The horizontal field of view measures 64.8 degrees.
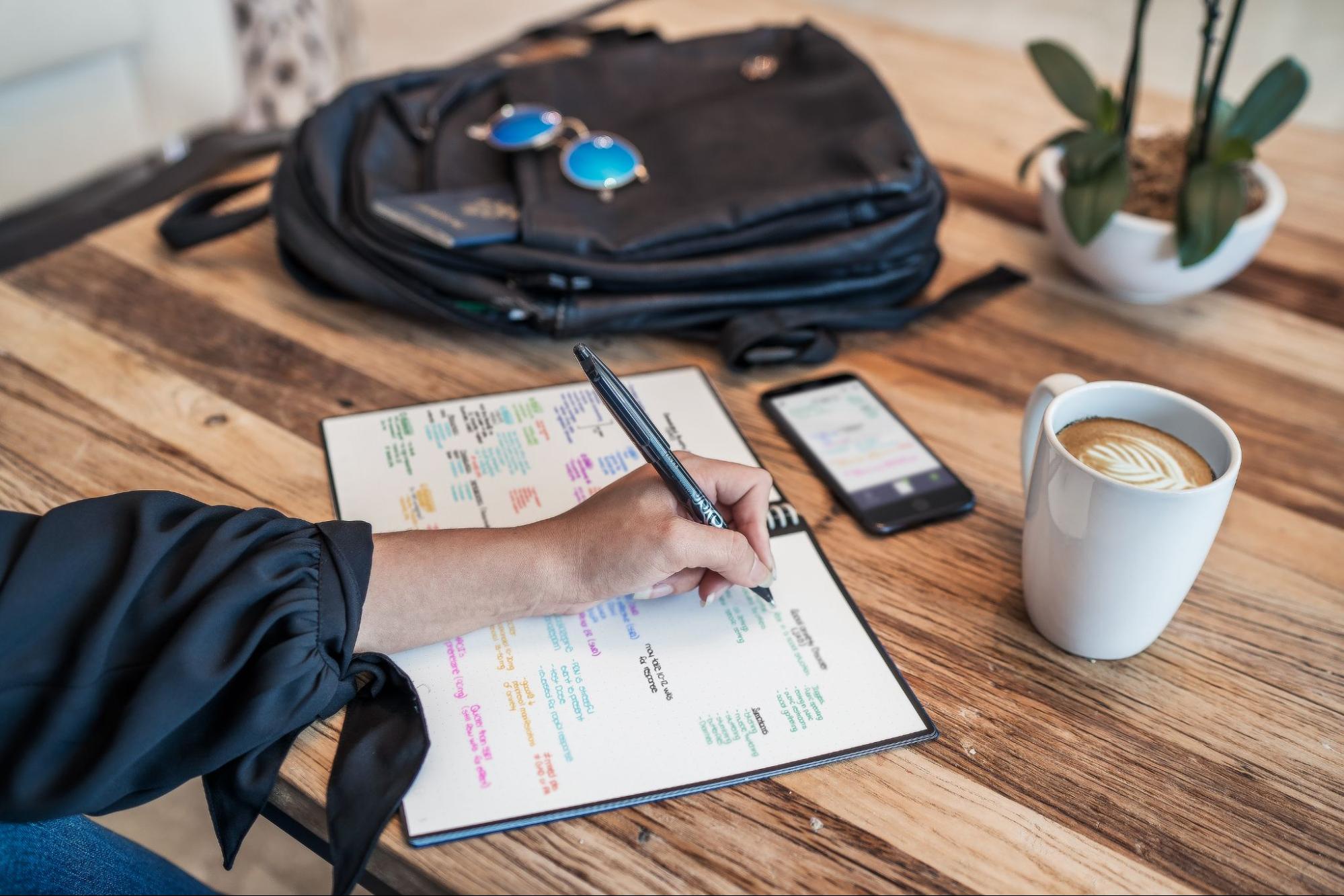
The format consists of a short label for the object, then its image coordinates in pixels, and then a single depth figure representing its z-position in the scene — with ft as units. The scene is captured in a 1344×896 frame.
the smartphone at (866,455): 2.36
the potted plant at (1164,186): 2.78
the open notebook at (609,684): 1.77
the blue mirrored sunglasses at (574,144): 2.96
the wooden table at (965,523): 1.71
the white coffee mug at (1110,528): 1.81
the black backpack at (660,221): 2.78
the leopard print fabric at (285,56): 7.45
